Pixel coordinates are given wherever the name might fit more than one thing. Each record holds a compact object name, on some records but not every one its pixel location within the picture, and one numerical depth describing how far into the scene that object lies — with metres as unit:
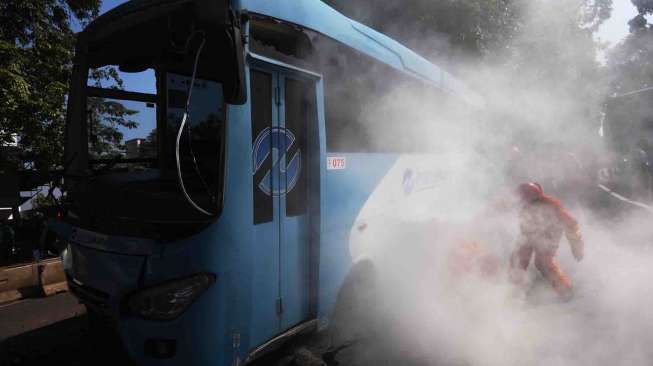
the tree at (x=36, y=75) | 6.13
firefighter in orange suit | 4.93
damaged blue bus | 2.47
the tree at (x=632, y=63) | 17.19
